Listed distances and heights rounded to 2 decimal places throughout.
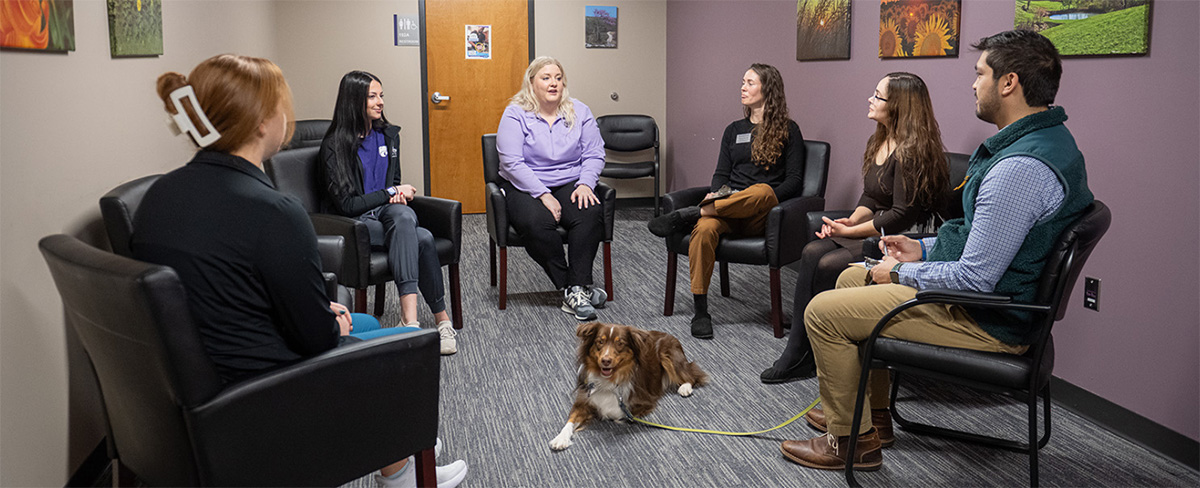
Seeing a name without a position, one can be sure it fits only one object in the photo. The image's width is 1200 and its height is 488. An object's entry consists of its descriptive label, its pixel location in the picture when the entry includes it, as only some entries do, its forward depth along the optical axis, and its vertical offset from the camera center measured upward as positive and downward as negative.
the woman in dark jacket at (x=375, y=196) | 3.69 -0.35
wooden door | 7.18 +0.26
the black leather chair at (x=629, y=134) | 7.27 -0.18
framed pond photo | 2.71 +0.29
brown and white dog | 2.82 -0.87
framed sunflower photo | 3.67 +0.37
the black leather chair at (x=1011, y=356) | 2.13 -0.63
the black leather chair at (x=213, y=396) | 1.47 -0.54
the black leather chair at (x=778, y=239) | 3.84 -0.57
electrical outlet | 2.92 -0.61
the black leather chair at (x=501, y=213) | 4.31 -0.50
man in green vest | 2.18 -0.36
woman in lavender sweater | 4.32 -0.33
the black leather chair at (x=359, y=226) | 3.56 -0.48
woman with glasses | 3.27 -0.32
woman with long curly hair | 3.94 -0.33
